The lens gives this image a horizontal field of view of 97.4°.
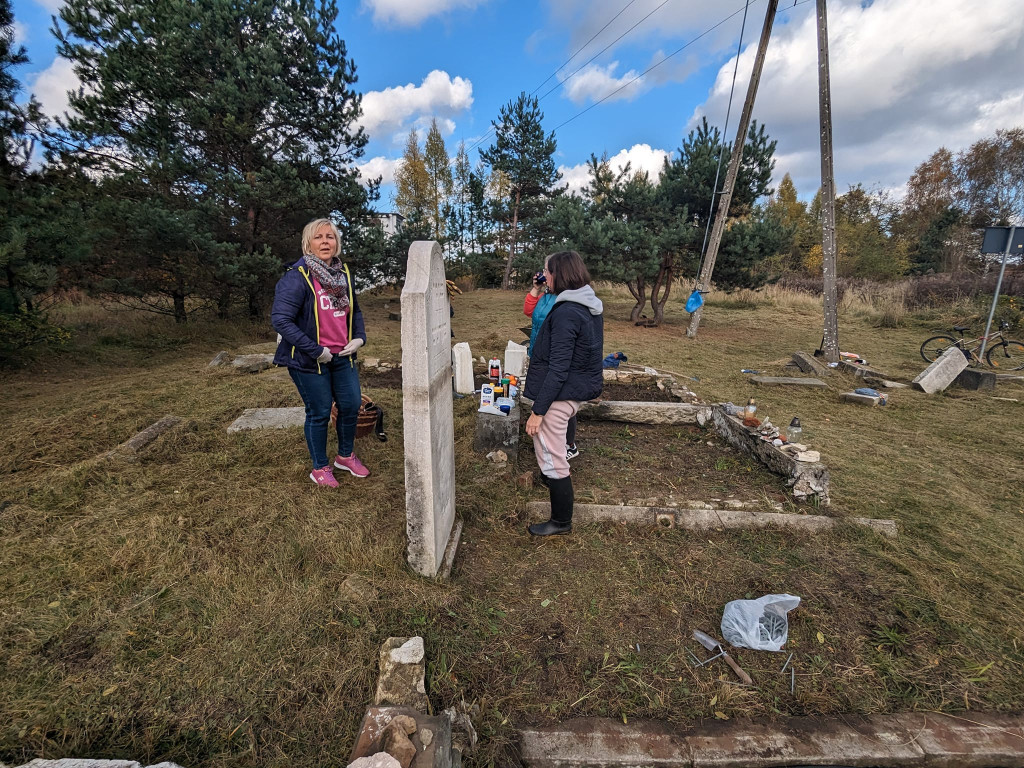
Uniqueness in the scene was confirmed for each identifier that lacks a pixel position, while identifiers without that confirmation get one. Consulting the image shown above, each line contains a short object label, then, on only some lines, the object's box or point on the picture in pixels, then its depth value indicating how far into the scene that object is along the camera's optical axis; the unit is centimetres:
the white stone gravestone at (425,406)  232
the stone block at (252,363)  713
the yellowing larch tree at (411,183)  2541
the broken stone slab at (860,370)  816
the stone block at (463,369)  611
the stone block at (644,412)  538
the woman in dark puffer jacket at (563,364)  279
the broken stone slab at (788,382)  752
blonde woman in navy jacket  305
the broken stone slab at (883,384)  760
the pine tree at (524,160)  2083
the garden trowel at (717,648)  213
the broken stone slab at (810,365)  838
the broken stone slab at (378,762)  140
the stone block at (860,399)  658
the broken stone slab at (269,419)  460
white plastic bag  233
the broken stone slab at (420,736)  152
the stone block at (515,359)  621
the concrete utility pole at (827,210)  832
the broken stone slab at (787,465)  357
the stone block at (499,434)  431
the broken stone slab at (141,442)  386
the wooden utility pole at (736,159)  945
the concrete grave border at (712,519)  329
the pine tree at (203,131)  817
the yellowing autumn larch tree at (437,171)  2561
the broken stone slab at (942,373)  740
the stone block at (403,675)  181
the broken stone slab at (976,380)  734
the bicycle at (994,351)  927
